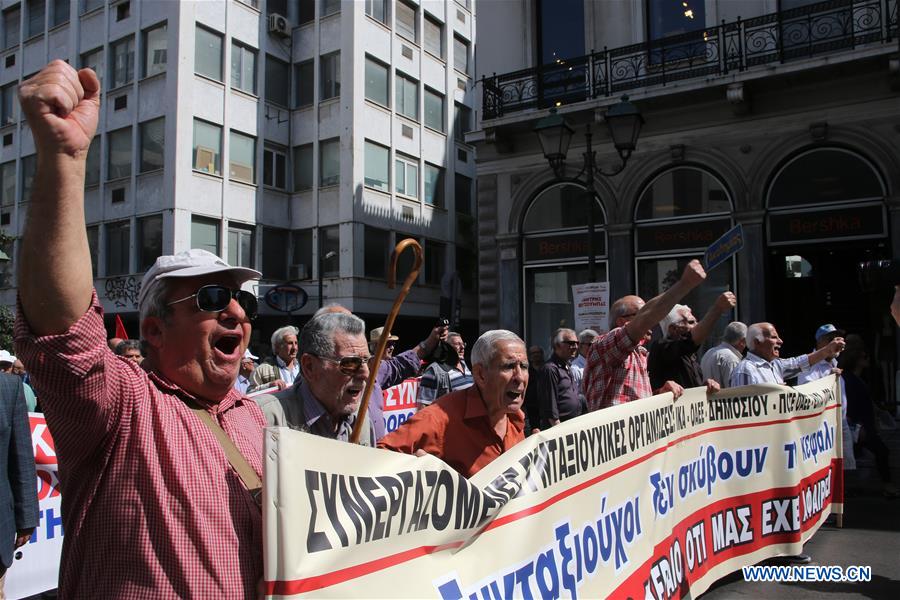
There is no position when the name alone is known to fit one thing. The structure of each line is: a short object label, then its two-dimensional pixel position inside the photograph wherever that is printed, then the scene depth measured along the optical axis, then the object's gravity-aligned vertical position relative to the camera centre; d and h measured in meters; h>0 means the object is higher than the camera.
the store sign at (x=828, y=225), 13.94 +2.15
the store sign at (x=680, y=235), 15.45 +2.20
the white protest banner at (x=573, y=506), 1.95 -0.64
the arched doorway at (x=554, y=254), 16.86 +1.99
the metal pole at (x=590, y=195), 10.36 +2.02
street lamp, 10.13 +2.85
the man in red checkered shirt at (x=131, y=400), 1.47 -0.12
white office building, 24.41 +7.25
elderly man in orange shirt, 3.44 -0.35
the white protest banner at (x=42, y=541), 4.87 -1.28
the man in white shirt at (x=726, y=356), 7.17 -0.16
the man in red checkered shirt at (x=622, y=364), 4.52 -0.15
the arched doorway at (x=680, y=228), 15.33 +2.34
